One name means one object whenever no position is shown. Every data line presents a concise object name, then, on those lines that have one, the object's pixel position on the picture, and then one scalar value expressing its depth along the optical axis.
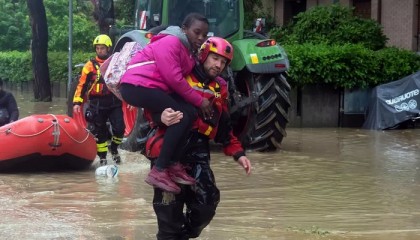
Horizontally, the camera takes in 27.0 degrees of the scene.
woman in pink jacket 5.43
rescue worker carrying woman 5.61
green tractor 12.37
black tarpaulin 16.77
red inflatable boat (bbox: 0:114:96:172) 10.08
